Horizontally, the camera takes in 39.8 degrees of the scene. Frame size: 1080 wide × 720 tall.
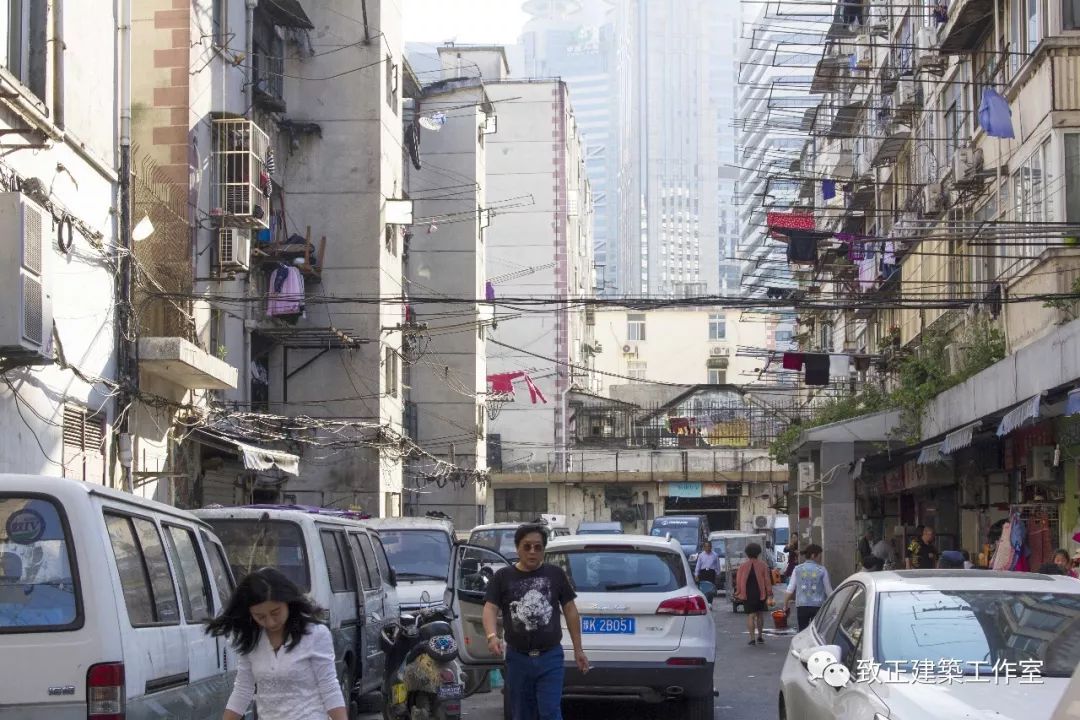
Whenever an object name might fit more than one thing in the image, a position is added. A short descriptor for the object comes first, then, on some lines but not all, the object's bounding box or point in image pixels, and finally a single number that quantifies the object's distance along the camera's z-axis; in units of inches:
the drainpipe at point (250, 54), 1198.9
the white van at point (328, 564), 460.8
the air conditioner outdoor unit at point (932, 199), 1156.5
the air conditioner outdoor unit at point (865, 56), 1750.7
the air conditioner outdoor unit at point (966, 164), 1026.7
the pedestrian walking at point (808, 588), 773.9
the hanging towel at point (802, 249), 1337.4
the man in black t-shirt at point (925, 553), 816.3
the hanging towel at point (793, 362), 1498.5
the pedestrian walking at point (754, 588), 874.3
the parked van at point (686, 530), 1787.6
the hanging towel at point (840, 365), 1556.3
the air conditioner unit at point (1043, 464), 853.2
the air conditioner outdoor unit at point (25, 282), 587.2
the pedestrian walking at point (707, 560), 1220.5
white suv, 490.3
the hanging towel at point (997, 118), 878.4
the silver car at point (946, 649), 261.4
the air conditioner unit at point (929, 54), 1205.7
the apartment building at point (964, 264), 827.4
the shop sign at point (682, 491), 2741.1
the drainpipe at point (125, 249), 809.5
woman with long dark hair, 246.8
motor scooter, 436.5
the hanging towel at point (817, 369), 1520.7
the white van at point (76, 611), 249.8
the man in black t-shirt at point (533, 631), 358.6
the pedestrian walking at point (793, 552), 1496.1
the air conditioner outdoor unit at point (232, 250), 1022.4
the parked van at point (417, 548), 716.0
